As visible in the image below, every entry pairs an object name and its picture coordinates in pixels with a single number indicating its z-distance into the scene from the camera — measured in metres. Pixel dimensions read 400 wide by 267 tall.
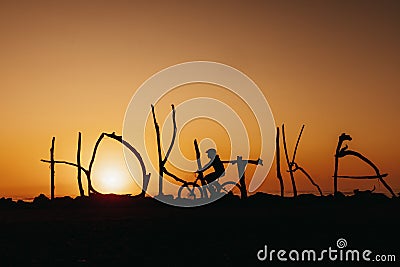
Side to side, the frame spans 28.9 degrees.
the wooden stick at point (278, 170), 36.09
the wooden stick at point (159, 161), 34.78
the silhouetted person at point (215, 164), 30.23
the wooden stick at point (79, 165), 37.44
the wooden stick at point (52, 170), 38.84
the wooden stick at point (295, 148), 36.54
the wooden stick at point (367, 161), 32.13
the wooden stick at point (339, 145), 32.84
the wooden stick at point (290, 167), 36.19
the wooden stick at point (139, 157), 35.56
